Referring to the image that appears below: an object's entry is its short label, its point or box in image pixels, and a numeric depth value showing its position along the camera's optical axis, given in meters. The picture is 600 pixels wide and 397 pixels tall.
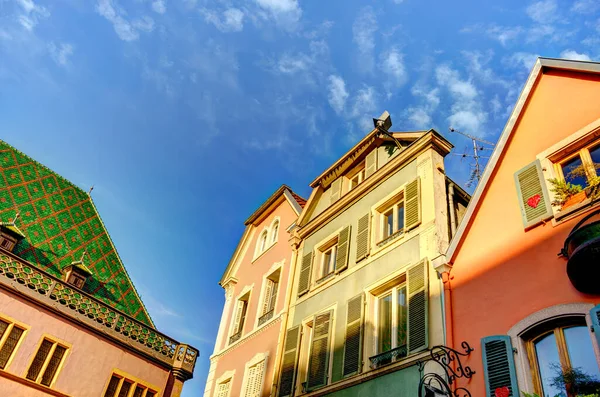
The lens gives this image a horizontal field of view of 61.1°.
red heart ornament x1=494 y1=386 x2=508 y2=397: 6.82
